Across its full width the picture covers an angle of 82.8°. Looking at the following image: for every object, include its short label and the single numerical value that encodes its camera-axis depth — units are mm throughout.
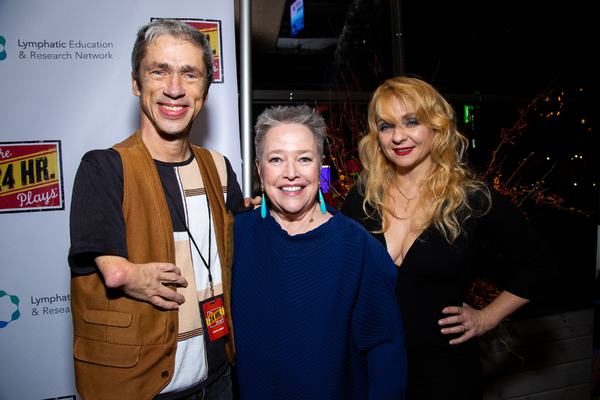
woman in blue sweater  1155
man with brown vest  1049
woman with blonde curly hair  1435
